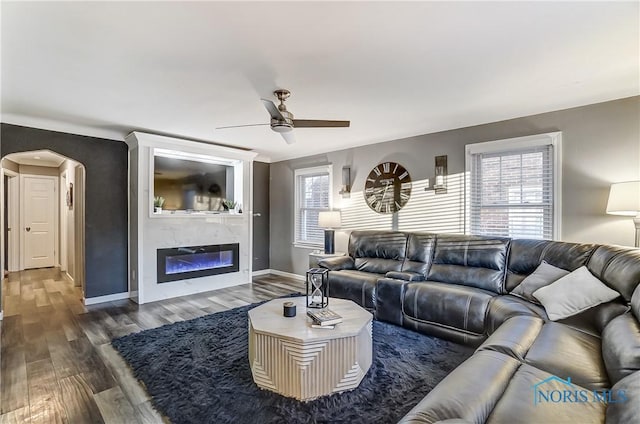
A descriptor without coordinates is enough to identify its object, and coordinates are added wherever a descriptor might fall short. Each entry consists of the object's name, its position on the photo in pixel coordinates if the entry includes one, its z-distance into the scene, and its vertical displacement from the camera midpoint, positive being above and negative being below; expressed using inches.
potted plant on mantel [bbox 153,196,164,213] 178.1 +3.1
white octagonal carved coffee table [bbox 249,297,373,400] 79.4 -39.7
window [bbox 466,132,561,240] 132.7 +10.6
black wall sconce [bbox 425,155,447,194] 161.9 +18.2
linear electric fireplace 180.4 -33.2
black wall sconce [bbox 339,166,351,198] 202.5 +17.7
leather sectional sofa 48.3 -31.4
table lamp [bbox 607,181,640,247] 101.8 +3.2
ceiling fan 104.0 +31.4
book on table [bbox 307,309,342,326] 86.4 -31.2
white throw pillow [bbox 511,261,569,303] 107.1 -24.9
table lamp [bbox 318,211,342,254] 194.2 -9.8
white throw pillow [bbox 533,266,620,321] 88.2 -25.4
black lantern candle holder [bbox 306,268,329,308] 102.9 -26.7
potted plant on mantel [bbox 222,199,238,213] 211.3 +2.4
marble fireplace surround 170.7 -11.7
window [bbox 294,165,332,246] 221.3 +6.6
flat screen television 181.6 +16.6
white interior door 260.7 -10.4
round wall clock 178.5 +13.4
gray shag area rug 75.2 -50.3
